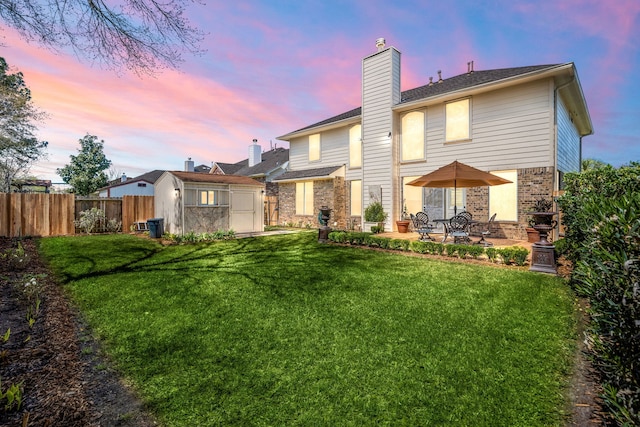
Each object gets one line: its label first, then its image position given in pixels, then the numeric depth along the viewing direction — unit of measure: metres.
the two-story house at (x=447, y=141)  10.13
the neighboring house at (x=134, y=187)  35.76
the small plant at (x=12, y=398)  2.40
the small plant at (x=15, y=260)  7.02
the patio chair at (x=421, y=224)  9.85
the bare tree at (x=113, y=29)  5.11
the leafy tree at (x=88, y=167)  27.24
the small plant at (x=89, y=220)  13.26
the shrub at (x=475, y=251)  7.58
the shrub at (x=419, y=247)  8.44
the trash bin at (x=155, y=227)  12.52
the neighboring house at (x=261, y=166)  22.11
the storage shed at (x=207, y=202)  12.50
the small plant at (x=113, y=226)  14.22
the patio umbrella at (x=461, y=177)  8.63
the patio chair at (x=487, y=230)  9.03
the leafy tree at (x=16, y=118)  13.45
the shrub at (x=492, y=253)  7.32
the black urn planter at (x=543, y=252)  6.41
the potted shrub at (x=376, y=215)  13.64
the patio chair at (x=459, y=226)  9.27
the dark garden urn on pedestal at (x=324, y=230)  10.95
